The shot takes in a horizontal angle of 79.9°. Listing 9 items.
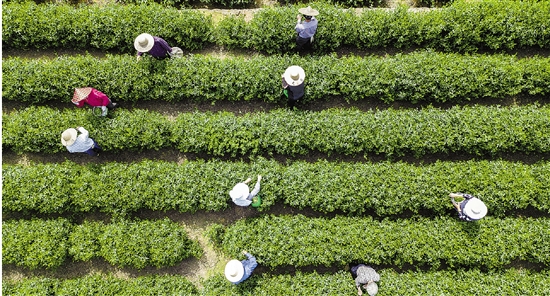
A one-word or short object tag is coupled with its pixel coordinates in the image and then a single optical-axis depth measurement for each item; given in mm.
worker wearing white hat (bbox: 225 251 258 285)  9016
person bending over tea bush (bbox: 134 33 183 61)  10273
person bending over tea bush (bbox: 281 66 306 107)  9906
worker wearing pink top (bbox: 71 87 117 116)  9824
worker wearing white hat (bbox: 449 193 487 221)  9266
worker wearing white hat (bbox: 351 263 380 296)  9273
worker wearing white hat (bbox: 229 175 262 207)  9259
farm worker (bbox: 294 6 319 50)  10203
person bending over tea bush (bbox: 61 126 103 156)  9547
